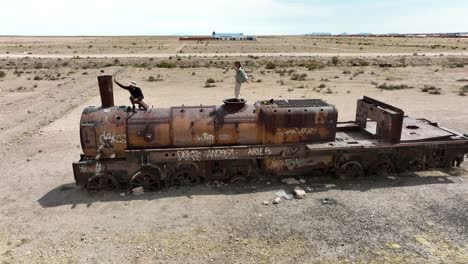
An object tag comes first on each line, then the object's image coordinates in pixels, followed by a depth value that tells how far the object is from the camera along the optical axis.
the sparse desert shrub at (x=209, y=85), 26.30
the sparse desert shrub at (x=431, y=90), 23.08
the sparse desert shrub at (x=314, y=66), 36.75
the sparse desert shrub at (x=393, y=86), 24.77
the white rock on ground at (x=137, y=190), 9.11
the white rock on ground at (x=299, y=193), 8.81
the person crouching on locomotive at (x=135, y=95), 9.27
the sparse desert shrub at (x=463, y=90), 22.58
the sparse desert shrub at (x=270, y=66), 37.55
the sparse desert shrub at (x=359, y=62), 41.15
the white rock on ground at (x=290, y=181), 9.64
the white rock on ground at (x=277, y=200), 8.55
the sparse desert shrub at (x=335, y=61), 42.94
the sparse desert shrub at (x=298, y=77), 29.34
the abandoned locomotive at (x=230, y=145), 8.98
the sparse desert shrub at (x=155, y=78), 29.46
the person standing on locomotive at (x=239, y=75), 12.34
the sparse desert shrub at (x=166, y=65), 38.75
